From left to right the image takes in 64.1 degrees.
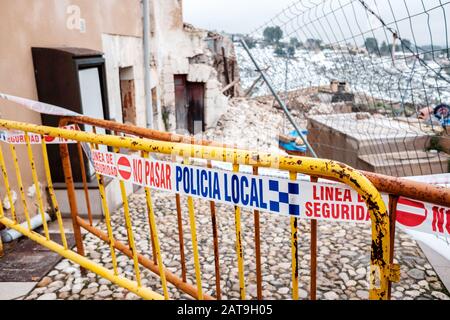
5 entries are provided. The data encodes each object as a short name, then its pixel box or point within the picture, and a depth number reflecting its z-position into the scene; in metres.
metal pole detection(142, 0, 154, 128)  6.83
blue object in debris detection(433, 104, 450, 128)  5.50
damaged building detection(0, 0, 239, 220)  3.85
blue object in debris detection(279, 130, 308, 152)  14.00
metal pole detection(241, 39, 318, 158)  5.41
